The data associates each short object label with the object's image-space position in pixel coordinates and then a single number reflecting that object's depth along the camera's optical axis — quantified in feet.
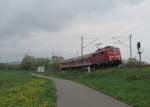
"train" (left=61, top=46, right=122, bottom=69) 80.55
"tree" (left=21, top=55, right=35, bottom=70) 228.18
